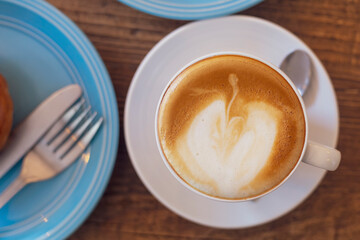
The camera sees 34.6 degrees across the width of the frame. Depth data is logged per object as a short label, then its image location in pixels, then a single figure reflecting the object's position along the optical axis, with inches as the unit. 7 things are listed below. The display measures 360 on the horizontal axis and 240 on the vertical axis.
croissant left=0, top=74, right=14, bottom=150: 16.2
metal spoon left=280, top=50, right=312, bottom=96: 16.9
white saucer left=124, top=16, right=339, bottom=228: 16.9
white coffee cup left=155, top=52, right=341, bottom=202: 15.1
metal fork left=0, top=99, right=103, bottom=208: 17.3
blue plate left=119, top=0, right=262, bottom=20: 16.5
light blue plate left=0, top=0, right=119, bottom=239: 17.0
